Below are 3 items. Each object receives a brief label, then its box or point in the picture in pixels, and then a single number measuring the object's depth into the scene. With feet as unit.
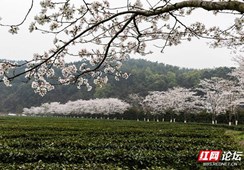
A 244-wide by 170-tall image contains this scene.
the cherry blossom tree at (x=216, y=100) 149.56
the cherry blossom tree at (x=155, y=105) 207.86
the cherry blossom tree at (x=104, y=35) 11.39
